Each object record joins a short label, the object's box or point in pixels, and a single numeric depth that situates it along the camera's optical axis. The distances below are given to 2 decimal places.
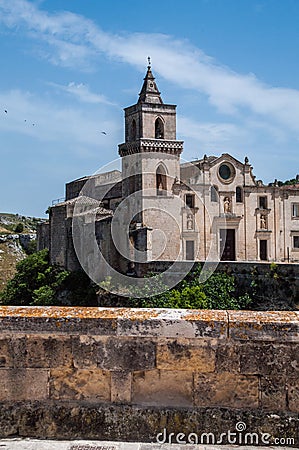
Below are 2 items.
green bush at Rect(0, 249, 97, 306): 39.78
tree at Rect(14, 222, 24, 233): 81.26
